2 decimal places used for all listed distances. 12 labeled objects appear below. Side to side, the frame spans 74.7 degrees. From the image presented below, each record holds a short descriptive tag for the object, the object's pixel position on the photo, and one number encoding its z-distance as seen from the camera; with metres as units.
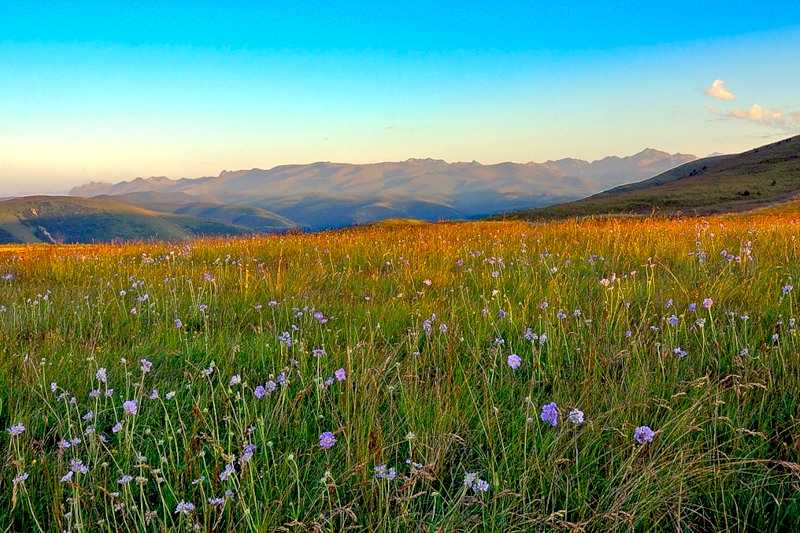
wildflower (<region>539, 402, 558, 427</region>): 2.27
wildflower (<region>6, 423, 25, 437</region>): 2.07
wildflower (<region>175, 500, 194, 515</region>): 1.77
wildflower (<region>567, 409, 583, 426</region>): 2.14
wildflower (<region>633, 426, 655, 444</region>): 2.10
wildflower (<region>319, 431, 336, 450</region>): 2.19
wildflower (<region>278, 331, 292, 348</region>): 3.52
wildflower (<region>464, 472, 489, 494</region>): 1.87
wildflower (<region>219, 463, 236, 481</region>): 1.83
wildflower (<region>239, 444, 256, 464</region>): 1.92
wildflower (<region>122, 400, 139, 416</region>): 2.14
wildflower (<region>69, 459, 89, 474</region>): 1.96
